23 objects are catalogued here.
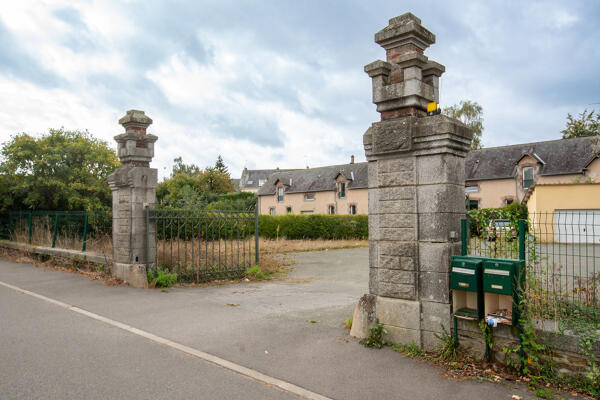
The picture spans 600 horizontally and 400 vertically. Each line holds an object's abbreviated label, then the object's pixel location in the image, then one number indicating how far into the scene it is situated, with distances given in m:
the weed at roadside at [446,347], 4.68
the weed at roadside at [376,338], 5.29
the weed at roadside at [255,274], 10.89
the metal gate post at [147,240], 9.62
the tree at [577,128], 38.34
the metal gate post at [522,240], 4.48
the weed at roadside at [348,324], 6.09
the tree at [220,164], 76.34
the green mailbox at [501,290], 4.32
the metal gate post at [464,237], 4.99
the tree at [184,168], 81.06
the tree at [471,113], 43.19
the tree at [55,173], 16.34
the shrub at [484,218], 4.94
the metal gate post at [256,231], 11.00
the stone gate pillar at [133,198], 9.65
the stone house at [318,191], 44.91
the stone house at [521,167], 32.69
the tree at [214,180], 49.19
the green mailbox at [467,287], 4.53
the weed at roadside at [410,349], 4.94
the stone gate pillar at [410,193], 4.92
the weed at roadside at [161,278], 9.46
